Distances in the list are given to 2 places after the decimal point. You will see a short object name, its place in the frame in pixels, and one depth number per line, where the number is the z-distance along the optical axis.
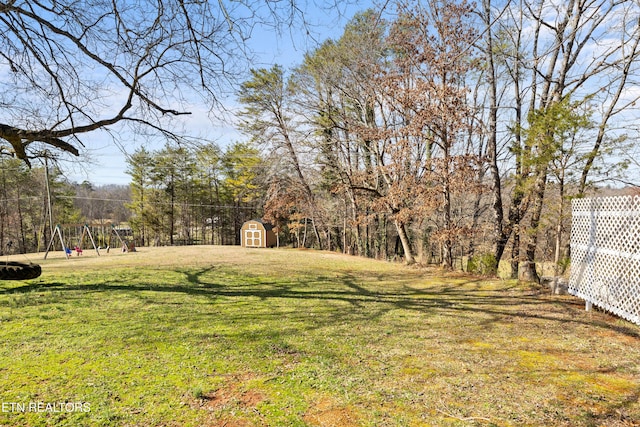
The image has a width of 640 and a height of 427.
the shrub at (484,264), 8.80
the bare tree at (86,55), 3.15
